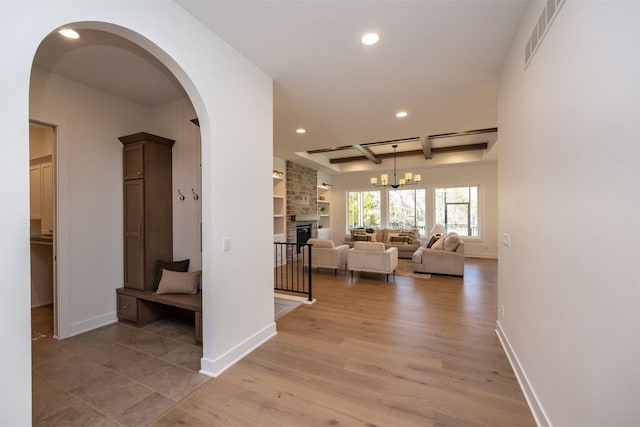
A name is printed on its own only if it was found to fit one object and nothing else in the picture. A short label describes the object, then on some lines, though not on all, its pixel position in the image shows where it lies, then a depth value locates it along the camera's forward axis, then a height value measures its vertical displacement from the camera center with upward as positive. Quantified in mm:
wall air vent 1462 +1136
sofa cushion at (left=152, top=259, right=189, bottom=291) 3215 -680
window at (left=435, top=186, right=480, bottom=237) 8086 +58
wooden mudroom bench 2844 -1063
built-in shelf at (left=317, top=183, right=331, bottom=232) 9305 +139
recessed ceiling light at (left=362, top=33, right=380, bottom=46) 2217 +1490
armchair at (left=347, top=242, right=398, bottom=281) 5176 -945
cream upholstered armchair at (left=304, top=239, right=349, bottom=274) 5648 -937
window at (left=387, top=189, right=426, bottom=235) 8670 +74
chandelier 6680 +975
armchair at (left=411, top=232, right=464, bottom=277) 5430 -995
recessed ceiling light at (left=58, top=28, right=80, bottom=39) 2142 +1491
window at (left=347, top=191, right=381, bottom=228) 9383 +97
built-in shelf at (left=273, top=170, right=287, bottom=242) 6977 +110
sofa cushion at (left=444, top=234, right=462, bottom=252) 5508 -675
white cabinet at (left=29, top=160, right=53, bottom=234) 3807 +300
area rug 5465 -1352
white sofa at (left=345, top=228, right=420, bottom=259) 7598 -822
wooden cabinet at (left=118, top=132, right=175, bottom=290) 3195 +97
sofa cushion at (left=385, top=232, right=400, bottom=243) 8062 -731
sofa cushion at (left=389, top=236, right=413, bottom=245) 7777 -834
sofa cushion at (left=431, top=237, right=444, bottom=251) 5706 -746
